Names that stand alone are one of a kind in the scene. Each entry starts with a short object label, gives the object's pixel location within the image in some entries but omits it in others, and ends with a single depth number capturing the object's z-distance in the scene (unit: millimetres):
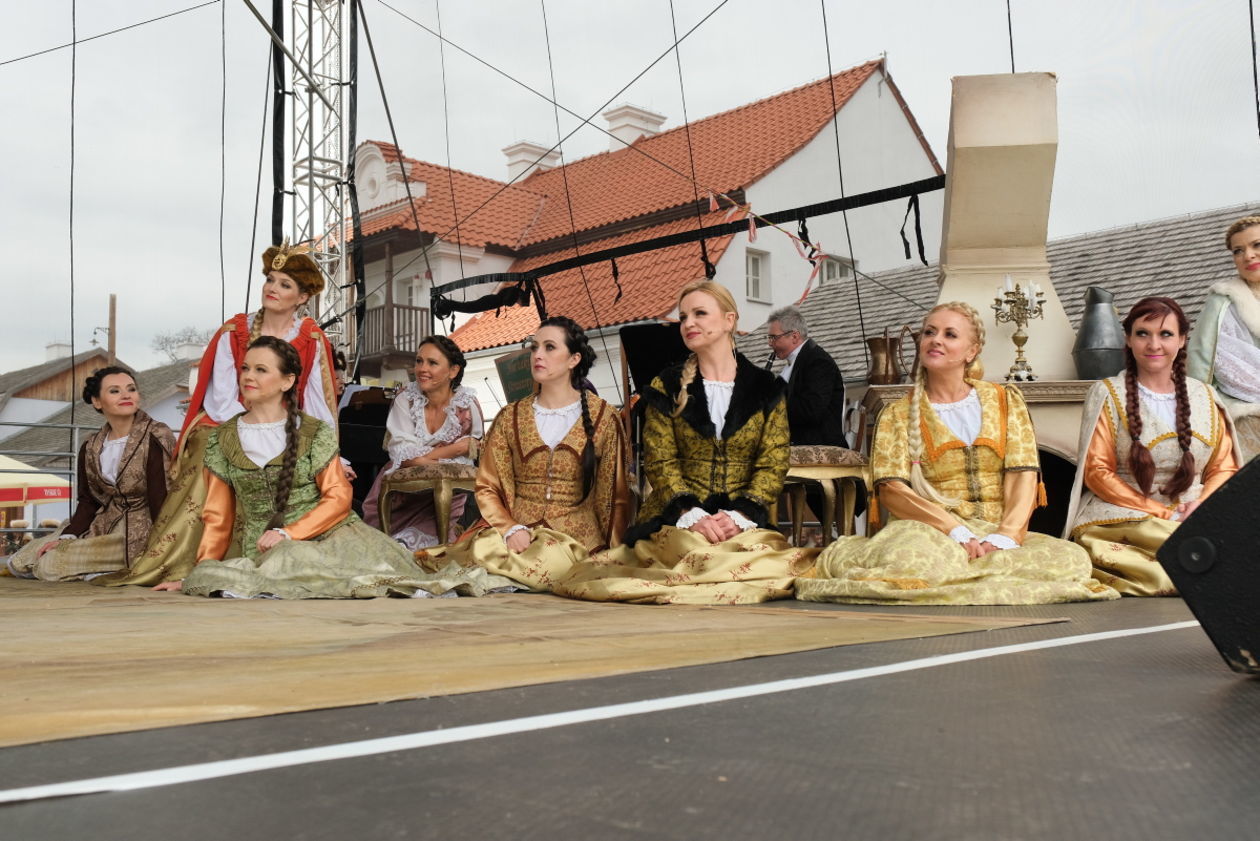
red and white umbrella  15539
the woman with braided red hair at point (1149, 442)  4492
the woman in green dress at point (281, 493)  4902
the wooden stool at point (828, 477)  5395
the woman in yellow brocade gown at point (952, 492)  4074
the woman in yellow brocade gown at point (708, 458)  4547
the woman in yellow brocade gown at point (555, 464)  5250
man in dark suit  6176
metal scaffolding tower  10195
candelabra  6312
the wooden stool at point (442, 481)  5918
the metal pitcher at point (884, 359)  7250
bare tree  36047
